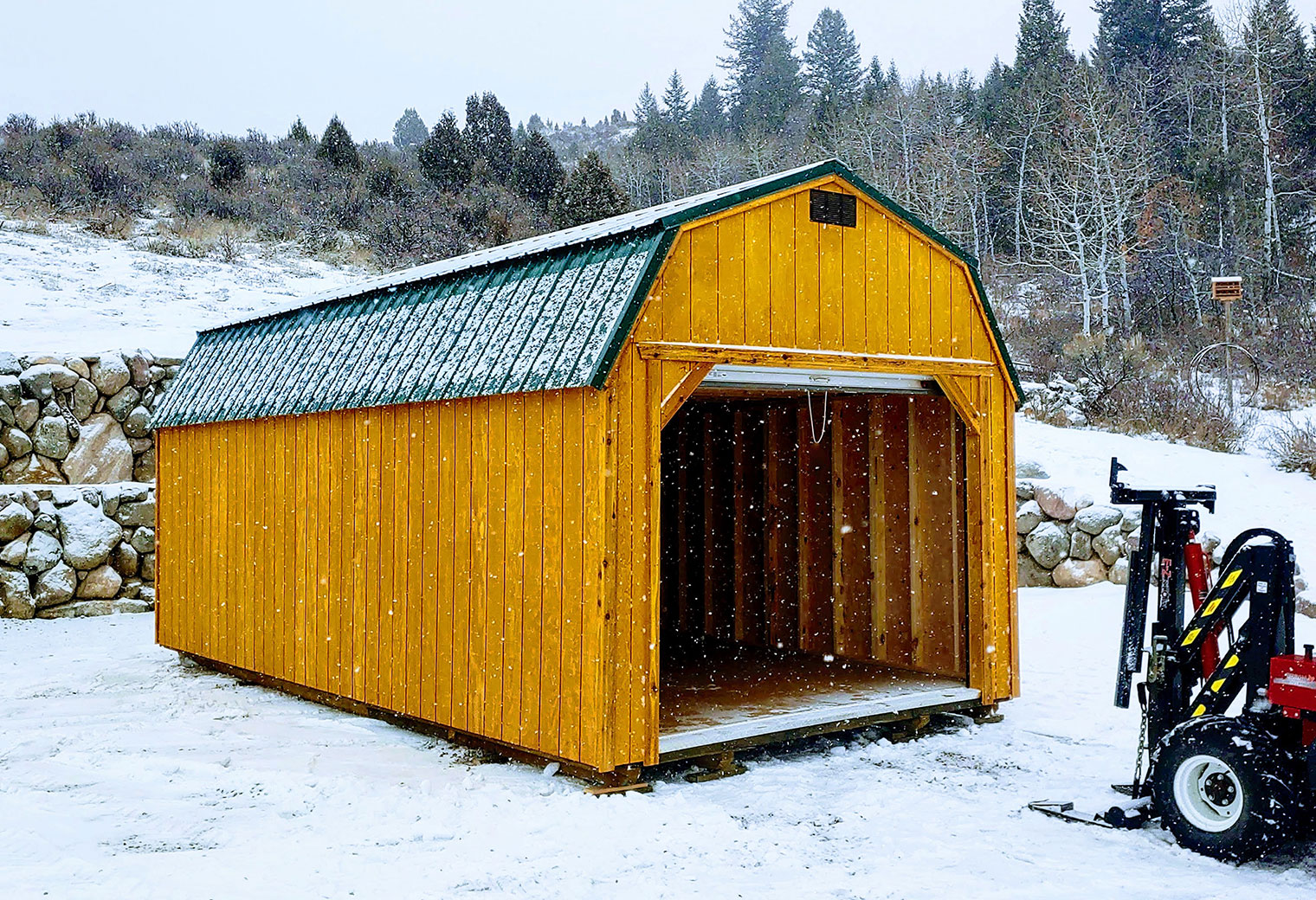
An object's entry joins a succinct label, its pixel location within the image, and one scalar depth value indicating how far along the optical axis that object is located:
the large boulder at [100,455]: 13.02
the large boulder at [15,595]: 11.97
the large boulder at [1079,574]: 12.67
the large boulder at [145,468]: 13.45
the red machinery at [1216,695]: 4.74
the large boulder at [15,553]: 12.05
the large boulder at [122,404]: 13.35
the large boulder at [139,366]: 13.49
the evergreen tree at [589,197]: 25.77
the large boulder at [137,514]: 12.72
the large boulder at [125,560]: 12.65
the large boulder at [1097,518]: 12.71
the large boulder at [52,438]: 12.87
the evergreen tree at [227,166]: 25.38
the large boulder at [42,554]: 12.12
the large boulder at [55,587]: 12.14
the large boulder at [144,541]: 12.75
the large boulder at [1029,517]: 12.76
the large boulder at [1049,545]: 12.73
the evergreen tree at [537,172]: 28.75
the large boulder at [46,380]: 12.93
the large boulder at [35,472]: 12.73
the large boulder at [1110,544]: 12.73
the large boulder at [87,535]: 12.34
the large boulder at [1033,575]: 12.80
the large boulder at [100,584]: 12.43
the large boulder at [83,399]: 13.16
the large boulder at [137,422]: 13.41
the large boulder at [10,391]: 12.79
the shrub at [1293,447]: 14.55
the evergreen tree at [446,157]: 28.02
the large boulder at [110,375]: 13.28
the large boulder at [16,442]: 12.73
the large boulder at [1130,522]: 12.74
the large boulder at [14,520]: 12.09
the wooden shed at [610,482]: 6.00
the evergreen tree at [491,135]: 29.55
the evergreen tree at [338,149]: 27.77
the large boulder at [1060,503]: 12.73
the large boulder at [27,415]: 12.82
